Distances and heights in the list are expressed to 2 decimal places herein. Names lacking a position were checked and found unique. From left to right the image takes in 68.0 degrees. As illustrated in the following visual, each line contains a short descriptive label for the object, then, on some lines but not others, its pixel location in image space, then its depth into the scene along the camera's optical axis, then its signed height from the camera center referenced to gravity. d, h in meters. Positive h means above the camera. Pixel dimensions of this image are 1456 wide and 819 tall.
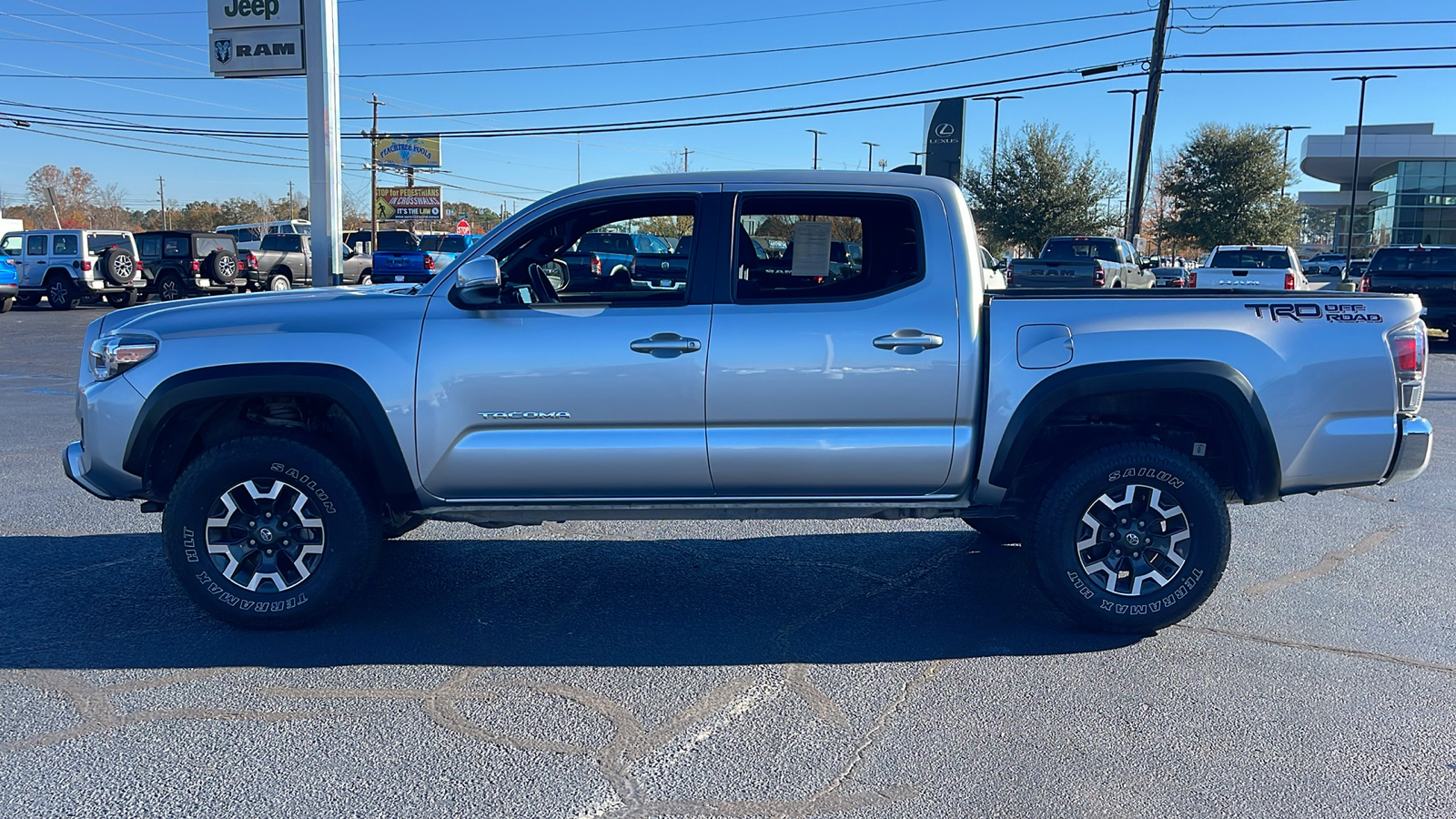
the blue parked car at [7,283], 26.02 -1.06
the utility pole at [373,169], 57.34 +4.22
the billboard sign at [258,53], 14.58 +2.60
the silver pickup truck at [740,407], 4.45 -0.62
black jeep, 26.94 -0.53
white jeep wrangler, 26.33 -0.65
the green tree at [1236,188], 43.41 +3.11
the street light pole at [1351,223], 37.80 +2.05
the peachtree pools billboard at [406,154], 66.12 +5.73
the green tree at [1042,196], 42.81 +2.64
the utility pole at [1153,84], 28.06 +4.69
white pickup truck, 20.08 -0.06
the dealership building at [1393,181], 57.62 +5.12
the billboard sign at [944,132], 21.44 +2.54
